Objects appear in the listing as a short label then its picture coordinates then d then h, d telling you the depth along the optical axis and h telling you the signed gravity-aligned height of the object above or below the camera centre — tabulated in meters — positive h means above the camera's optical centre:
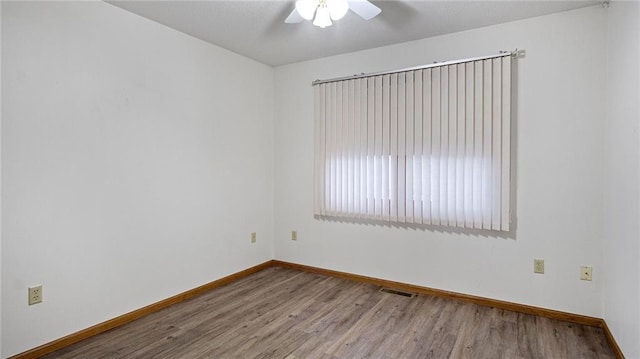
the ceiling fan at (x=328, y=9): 2.07 +1.04
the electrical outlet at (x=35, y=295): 2.13 -0.73
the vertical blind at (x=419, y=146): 2.82 +0.28
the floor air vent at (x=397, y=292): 3.18 -1.10
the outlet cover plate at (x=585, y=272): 2.58 -0.74
